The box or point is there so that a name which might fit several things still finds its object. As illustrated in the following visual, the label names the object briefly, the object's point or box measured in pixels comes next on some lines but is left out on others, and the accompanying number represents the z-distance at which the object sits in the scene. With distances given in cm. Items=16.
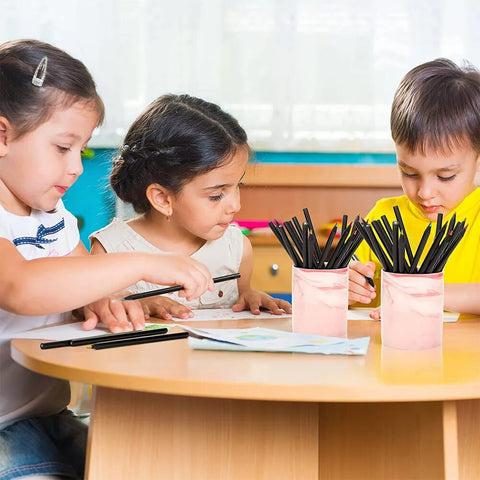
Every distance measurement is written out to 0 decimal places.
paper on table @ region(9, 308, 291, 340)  218
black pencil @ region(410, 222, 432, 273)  206
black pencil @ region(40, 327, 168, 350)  208
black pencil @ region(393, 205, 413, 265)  206
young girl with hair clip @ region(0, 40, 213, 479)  217
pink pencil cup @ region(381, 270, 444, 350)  205
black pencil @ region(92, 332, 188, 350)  207
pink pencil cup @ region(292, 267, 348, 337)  214
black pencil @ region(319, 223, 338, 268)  213
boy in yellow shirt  267
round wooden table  186
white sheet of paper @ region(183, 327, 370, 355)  201
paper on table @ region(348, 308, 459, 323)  236
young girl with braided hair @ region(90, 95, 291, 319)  280
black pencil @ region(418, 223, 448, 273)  205
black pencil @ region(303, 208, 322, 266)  214
